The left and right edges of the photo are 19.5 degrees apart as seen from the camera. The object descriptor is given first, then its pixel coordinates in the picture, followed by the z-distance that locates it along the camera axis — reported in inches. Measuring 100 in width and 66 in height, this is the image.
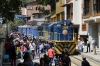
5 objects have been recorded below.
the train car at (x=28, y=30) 2011.6
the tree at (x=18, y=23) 3026.1
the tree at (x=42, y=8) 398.1
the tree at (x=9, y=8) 389.5
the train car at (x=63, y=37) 1066.7
